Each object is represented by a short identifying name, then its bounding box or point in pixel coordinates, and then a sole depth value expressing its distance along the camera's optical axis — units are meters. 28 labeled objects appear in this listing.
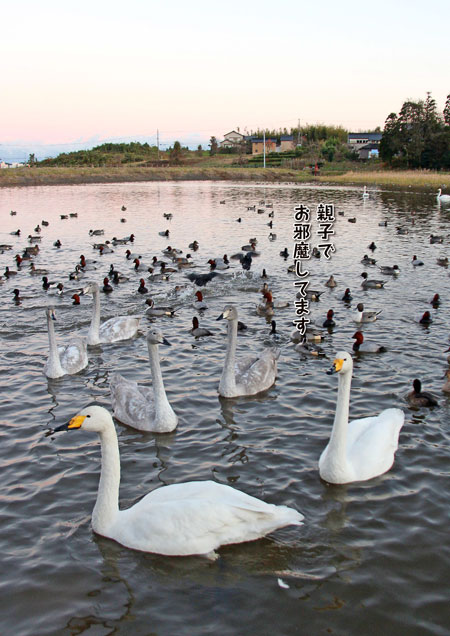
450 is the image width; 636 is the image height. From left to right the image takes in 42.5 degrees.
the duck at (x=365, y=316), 15.22
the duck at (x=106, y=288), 19.31
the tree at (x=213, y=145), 144.30
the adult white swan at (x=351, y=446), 7.47
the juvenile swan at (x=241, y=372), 10.59
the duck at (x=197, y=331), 14.20
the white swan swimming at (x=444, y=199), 46.89
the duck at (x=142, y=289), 19.13
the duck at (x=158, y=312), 16.41
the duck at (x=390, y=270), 21.44
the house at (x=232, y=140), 158.75
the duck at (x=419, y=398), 9.89
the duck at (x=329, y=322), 14.91
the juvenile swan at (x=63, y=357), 11.51
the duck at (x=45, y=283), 19.52
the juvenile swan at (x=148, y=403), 9.17
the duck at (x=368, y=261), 23.41
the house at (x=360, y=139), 133.29
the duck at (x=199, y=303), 16.92
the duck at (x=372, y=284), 19.39
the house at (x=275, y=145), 145.00
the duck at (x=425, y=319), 14.98
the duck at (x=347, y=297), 17.70
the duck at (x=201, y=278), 20.30
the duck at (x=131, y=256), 25.43
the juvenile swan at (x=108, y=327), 13.79
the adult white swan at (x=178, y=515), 6.05
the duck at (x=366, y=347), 12.80
